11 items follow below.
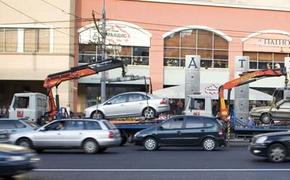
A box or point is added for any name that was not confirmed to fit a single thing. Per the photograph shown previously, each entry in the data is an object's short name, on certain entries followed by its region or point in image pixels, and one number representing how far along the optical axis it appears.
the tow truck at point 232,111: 28.86
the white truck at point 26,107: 30.78
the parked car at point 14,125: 25.30
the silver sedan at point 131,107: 28.34
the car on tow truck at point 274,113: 32.19
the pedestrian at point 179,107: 37.20
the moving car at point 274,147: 19.88
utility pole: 39.97
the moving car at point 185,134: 25.22
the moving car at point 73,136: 23.52
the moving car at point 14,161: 13.05
